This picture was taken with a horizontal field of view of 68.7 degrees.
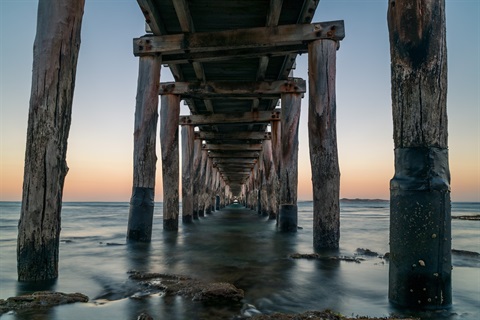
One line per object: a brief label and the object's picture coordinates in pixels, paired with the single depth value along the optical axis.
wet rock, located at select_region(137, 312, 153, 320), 2.14
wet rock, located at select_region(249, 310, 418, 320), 2.19
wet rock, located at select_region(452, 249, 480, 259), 6.06
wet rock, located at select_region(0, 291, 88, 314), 2.41
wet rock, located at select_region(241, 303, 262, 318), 2.34
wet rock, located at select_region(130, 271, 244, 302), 2.70
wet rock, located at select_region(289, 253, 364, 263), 4.82
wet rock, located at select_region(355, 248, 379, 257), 5.85
